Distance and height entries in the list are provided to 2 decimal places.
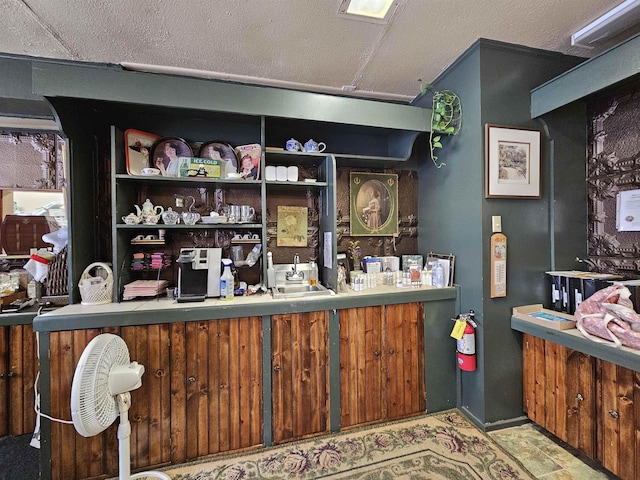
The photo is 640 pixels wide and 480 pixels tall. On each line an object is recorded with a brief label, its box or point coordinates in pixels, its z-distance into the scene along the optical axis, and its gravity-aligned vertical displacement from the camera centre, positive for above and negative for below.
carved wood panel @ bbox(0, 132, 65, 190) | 2.49 +0.71
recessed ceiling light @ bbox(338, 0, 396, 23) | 1.75 +1.42
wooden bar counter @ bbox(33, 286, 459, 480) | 1.83 -0.94
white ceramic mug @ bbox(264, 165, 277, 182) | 2.48 +0.56
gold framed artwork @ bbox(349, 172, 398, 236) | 2.96 +0.34
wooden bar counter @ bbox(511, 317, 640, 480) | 1.64 -1.04
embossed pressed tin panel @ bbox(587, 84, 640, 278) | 2.10 +0.47
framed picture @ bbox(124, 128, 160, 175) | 2.25 +0.74
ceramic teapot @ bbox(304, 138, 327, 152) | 2.48 +0.79
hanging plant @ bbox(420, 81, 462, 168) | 2.40 +1.02
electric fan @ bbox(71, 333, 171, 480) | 1.42 -0.77
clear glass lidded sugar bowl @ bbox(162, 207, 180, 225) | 2.29 +0.18
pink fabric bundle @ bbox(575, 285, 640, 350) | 1.63 -0.51
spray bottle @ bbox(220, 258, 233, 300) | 2.18 -0.35
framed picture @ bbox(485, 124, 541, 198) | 2.20 +0.56
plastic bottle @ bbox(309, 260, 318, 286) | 2.71 -0.32
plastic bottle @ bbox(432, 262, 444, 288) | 2.51 -0.34
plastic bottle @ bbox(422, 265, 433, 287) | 2.58 -0.37
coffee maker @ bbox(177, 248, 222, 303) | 2.14 -0.26
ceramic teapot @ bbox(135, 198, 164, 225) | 2.25 +0.21
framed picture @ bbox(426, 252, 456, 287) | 2.48 -0.26
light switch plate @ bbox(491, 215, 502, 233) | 2.21 +0.09
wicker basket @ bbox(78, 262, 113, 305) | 2.06 -0.34
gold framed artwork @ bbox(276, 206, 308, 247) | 2.80 +0.12
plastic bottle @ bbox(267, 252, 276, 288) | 2.51 -0.32
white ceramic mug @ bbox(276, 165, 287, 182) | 2.51 +0.57
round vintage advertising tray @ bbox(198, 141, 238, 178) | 2.56 +0.76
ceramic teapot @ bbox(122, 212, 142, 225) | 2.18 +0.16
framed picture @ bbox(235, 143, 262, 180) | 2.48 +0.69
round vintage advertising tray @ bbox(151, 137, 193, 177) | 2.45 +0.75
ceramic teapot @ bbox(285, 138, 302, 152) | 2.46 +0.79
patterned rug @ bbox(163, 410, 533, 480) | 1.84 -1.50
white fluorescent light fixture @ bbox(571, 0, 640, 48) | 1.78 +1.39
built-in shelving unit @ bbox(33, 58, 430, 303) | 1.97 +0.92
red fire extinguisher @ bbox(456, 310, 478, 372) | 2.27 -0.86
